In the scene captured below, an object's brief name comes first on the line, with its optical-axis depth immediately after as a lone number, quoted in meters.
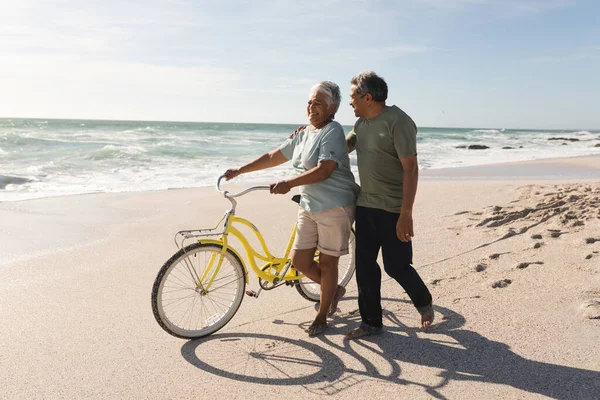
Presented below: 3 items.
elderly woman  3.32
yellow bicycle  3.46
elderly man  3.23
